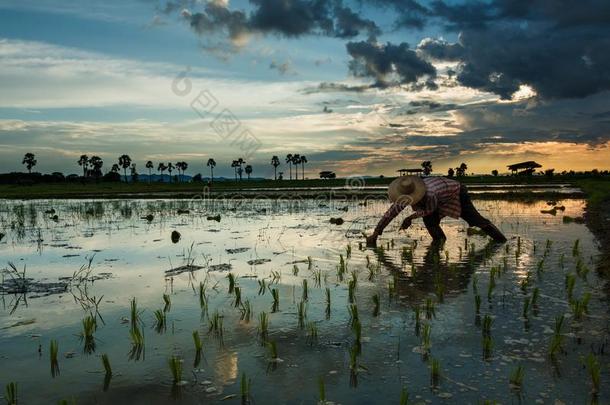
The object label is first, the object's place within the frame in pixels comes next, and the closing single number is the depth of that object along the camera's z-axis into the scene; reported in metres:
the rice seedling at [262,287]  7.52
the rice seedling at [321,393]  3.76
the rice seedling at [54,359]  4.64
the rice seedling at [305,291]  7.07
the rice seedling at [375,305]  6.20
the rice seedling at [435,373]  4.17
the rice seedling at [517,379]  4.04
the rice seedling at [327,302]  6.26
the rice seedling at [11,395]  3.94
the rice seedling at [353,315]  5.79
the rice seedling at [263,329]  5.42
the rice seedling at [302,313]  5.86
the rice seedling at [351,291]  6.90
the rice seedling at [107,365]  4.48
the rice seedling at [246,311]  6.15
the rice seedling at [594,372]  3.93
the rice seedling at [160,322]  5.80
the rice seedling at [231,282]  7.75
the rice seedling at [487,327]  5.28
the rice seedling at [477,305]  6.12
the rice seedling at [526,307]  5.90
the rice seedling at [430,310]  5.99
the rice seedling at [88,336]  5.24
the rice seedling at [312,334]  5.24
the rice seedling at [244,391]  3.95
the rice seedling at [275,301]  6.57
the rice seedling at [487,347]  4.71
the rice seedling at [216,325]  5.64
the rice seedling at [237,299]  6.82
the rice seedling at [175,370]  4.29
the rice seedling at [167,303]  6.66
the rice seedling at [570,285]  6.72
